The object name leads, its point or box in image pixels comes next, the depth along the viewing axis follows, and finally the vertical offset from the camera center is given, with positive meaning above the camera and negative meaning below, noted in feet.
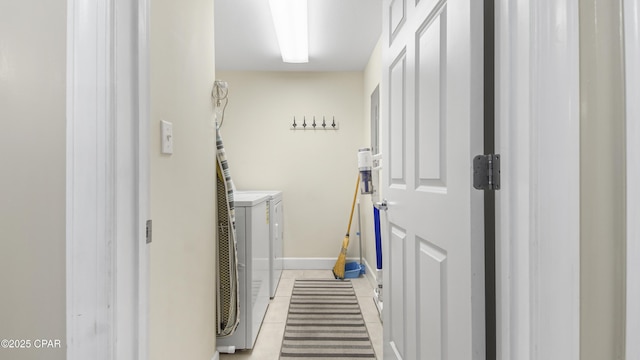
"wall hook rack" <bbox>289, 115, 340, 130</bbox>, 13.08 +2.06
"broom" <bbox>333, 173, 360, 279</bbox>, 11.94 -2.70
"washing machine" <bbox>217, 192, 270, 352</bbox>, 6.82 -1.84
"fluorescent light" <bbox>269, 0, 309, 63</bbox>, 7.71 +3.83
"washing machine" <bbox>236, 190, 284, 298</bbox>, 9.62 -1.76
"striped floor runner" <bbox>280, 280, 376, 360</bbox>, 6.82 -3.27
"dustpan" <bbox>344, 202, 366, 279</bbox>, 12.08 -3.07
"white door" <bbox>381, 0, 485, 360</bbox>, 2.88 +0.00
